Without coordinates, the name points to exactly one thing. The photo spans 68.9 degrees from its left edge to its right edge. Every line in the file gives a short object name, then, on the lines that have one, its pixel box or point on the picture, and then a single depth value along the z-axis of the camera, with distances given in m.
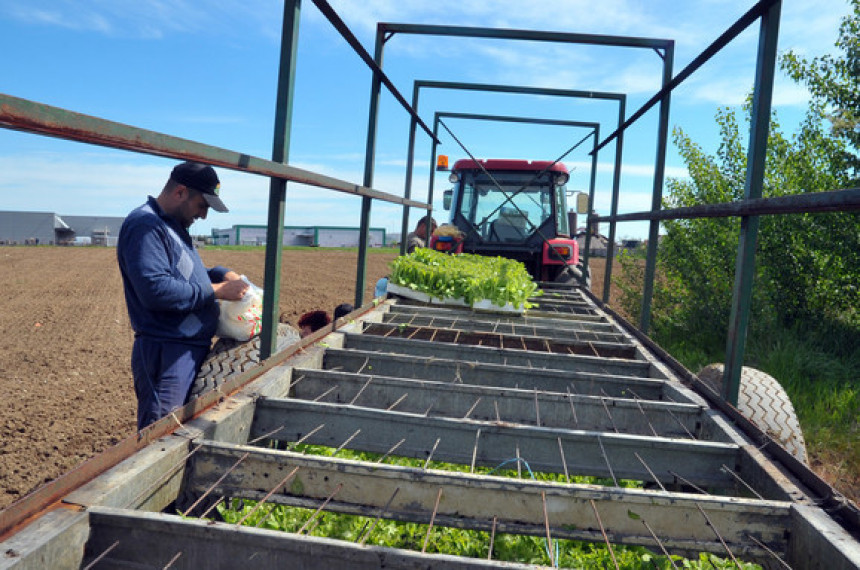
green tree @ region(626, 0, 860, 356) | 7.99
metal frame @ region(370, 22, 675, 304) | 5.27
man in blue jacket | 3.02
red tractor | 8.07
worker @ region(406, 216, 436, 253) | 9.55
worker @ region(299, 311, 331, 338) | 6.09
